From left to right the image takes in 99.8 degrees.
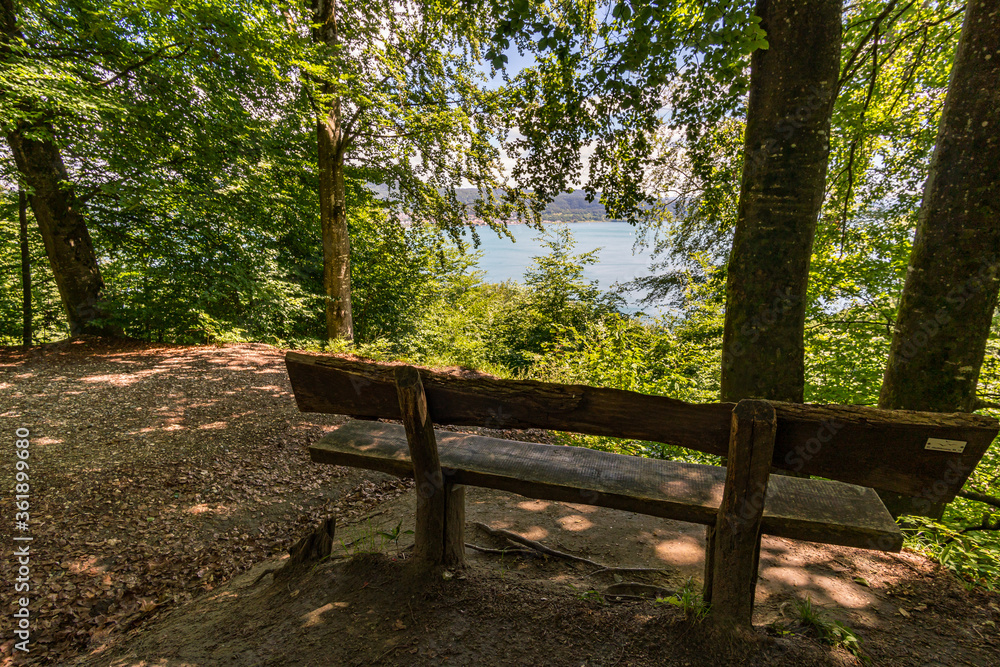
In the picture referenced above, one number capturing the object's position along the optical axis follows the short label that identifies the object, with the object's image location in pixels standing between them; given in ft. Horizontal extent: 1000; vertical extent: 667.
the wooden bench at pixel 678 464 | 5.90
